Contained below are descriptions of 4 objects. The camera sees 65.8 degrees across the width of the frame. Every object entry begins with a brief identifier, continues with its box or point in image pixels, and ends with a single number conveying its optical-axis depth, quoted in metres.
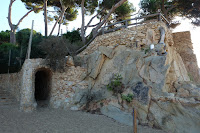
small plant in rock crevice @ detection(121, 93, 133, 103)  7.02
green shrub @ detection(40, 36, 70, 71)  8.63
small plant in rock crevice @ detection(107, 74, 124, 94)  7.68
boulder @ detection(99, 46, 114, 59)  9.04
